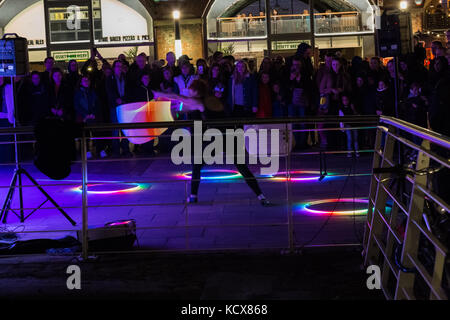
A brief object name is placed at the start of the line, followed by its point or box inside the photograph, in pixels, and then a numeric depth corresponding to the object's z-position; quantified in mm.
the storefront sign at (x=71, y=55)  19688
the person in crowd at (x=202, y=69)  13547
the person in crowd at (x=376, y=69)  13500
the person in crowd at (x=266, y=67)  13609
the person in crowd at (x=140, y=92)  13549
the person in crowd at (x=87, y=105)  13781
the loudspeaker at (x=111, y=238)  6289
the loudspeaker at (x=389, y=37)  10266
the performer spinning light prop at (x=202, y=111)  8242
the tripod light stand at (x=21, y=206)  7379
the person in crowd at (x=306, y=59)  13711
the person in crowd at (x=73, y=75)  14102
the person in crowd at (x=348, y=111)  12688
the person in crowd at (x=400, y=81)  12969
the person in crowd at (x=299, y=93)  13547
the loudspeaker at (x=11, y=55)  8719
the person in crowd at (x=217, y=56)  14160
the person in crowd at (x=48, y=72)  13773
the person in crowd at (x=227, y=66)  13370
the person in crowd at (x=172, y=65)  13848
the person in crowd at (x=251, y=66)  14143
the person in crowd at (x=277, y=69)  13781
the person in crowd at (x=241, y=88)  12953
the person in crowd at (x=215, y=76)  13008
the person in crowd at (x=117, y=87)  13805
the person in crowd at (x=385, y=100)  13070
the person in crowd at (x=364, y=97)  13438
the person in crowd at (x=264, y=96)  13492
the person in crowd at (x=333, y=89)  13375
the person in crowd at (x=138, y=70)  13742
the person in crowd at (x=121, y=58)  14329
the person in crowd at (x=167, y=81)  13530
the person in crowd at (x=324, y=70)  13500
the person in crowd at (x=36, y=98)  13617
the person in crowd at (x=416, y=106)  12328
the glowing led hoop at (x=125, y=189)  9828
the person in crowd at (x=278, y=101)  13648
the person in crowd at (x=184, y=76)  12607
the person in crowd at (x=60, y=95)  13750
